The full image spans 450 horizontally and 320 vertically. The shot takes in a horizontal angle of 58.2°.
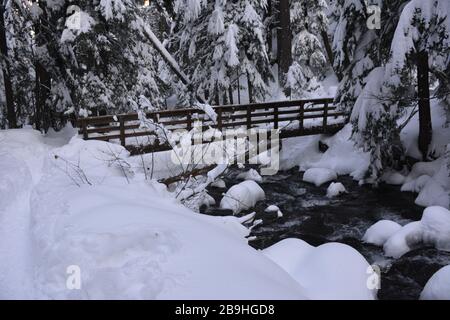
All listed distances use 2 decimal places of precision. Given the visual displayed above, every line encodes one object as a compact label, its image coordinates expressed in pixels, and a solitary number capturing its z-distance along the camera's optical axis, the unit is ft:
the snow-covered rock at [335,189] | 41.42
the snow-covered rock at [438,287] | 20.11
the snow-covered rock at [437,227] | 27.61
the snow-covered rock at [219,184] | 44.90
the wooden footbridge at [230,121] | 40.94
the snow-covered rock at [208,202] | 38.87
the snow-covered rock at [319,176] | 45.27
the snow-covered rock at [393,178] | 42.45
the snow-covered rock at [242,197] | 37.95
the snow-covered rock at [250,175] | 47.80
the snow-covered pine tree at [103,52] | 42.75
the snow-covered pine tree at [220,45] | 54.95
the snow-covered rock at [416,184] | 39.06
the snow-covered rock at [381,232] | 30.01
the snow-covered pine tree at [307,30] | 76.89
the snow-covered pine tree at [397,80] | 29.48
